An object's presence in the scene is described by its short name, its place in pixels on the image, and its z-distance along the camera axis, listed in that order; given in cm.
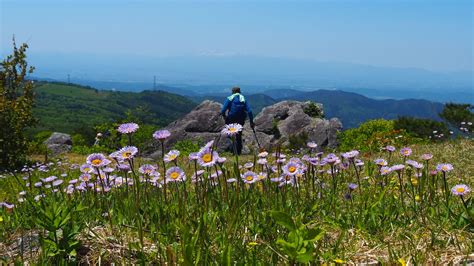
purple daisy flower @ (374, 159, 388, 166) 541
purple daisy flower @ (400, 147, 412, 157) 520
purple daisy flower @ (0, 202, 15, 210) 540
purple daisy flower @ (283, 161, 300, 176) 465
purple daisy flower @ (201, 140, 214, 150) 346
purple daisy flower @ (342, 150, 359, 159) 479
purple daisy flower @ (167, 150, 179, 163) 385
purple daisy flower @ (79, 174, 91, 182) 529
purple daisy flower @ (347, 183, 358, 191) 485
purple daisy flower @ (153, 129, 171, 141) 362
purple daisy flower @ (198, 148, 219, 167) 362
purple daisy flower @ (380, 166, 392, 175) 478
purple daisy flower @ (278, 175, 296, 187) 487
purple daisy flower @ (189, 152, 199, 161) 368
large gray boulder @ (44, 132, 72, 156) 3316
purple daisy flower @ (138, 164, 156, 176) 452
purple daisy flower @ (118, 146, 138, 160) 375
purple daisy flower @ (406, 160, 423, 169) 477
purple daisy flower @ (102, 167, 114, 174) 535
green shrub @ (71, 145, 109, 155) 2589
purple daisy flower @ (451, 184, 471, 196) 409
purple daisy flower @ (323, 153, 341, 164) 458
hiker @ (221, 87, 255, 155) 1955
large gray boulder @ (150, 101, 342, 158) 3469
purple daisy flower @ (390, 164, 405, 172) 449
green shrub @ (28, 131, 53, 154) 2703
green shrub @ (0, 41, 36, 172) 2134
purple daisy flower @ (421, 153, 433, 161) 482
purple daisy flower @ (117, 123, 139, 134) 366
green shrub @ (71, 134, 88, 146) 3927
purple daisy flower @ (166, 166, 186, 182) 406
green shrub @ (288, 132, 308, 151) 2958
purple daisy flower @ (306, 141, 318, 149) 561
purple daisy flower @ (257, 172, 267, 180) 438
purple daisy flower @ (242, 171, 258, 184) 473
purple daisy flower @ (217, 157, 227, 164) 391
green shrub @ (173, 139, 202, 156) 2449
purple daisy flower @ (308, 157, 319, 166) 458
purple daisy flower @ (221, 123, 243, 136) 390
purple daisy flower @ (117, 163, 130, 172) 471
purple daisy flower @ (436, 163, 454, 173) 425
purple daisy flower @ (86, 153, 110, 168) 434
